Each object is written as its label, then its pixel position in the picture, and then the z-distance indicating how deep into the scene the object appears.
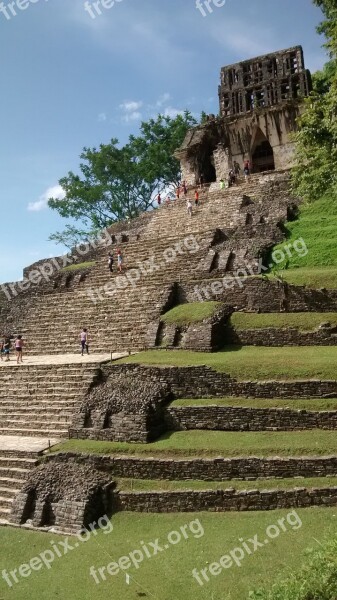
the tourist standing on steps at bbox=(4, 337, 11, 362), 18.16
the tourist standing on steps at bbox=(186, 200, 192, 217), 24.70
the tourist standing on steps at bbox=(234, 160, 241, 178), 31.81
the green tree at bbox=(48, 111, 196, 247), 42.22
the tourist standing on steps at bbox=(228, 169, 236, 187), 26.81
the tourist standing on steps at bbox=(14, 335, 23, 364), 16.72
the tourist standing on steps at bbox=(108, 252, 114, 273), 21.28
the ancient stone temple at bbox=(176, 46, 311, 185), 31.27
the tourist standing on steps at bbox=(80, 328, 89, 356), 16.04
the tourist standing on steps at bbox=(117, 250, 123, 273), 21.12
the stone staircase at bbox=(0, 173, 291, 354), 17.27
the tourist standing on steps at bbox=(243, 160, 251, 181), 28.45
